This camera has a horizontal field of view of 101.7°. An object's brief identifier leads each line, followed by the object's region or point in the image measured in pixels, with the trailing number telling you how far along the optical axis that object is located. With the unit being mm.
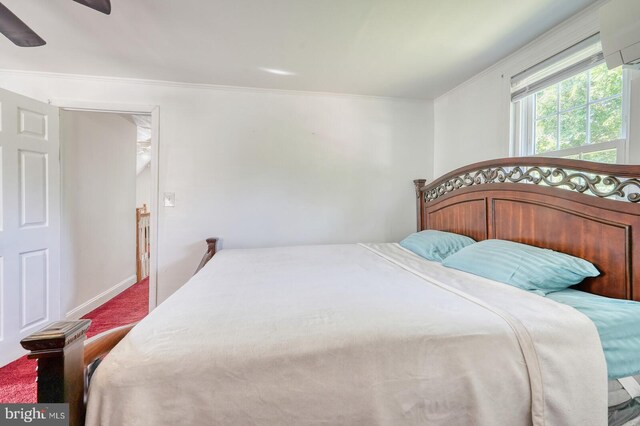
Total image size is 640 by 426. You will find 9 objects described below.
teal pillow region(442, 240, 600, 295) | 1214
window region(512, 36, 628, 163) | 1426
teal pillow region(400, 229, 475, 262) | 1928
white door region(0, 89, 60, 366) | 1876
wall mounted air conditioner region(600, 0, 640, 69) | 1209
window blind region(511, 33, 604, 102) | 1476
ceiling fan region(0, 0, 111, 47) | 1158
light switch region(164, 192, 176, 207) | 2473
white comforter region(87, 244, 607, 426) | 708
